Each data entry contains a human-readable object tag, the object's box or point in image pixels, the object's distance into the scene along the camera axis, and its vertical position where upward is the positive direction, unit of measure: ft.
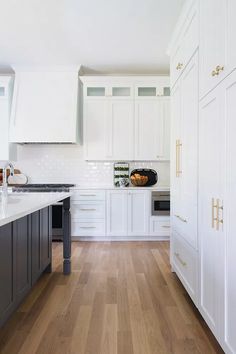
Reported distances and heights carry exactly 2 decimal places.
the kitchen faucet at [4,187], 6.76 -0.29
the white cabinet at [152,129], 14.49 +2.61
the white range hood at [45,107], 14.17 +3.72
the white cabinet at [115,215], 13.96 -2.05
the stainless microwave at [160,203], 13.96 -1.40
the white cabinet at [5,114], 14.38 +3.37
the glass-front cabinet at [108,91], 14.46 +4.72
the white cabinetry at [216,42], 4.49 +2.61
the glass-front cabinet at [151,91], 14.43 +4.72
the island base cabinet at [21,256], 5.65 -2.08
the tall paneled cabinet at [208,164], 4.54 +0.28
